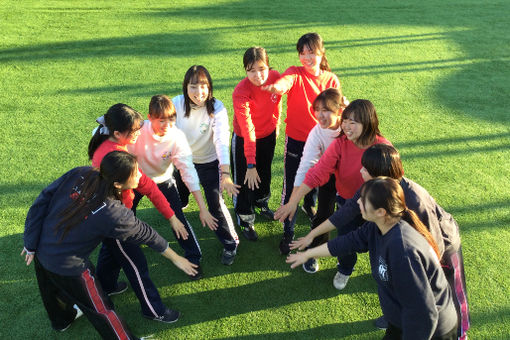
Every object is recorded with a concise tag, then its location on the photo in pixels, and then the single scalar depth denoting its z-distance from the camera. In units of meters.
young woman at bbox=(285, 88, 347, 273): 2.63
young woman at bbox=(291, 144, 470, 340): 2.07
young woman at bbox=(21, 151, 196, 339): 2.05
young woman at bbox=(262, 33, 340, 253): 2.93
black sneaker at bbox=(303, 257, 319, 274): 3.16
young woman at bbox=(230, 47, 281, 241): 2.88
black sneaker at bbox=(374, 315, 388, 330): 2.74
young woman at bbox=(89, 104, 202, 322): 2.40
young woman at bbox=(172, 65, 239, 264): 2.78
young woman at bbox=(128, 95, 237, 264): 2.63
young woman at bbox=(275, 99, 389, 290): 2.38
